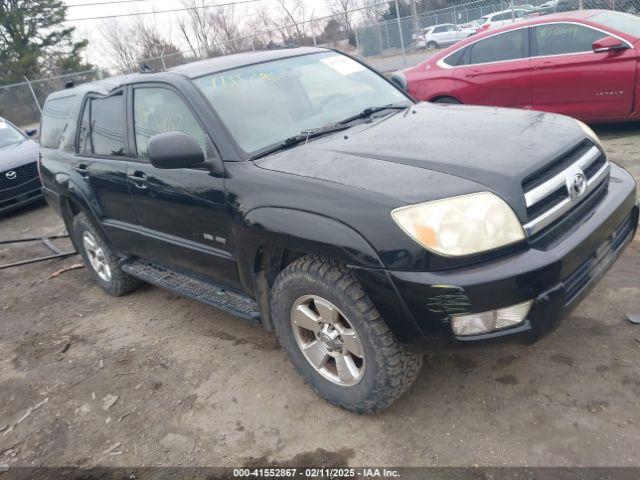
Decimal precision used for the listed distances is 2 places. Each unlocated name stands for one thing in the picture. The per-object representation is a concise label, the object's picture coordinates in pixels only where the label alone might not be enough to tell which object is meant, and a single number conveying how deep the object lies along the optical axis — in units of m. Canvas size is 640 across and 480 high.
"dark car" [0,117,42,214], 8.07
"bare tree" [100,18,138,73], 31.55
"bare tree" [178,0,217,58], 31.41
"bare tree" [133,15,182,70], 29.41
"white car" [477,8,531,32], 13.05
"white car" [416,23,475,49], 15.91
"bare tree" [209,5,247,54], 30.27
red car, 5.88
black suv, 2.13
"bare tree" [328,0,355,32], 15.95
